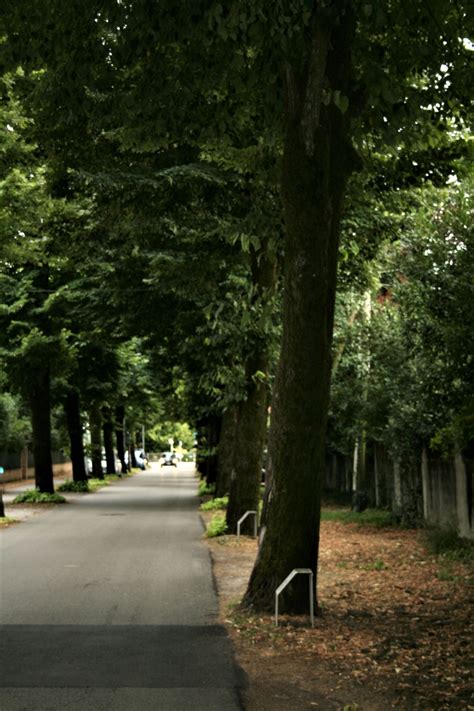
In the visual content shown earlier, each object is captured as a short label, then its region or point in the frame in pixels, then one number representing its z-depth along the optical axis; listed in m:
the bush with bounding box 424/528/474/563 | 15.01
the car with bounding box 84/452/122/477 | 61.43
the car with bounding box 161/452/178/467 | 124.86
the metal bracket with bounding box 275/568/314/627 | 9.70
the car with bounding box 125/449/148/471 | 97.06
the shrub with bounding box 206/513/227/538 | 19.94
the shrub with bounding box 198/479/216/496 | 38.92
